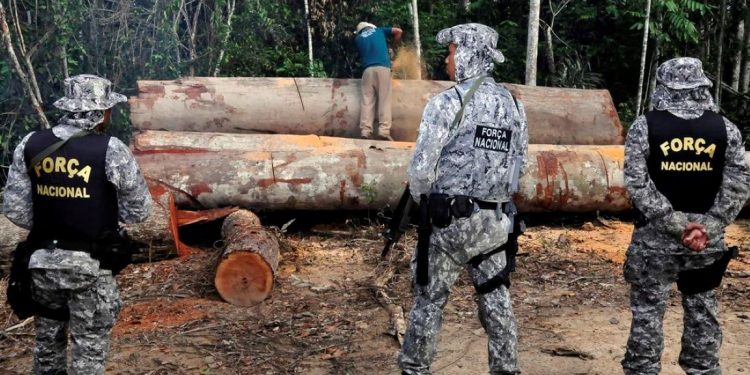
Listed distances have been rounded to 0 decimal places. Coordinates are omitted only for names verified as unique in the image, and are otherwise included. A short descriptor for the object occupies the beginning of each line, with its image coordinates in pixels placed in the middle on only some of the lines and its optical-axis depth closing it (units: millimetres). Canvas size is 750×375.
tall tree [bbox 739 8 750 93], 12856
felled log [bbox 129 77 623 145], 9438
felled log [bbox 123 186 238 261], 7332
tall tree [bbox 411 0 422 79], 13240
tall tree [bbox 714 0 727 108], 12375
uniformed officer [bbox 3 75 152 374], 3850
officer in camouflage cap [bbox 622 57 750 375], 3955
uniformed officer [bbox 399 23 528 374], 4016
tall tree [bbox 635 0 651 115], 12602
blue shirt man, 9656
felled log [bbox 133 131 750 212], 8258
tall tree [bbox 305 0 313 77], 13766
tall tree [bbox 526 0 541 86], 12172
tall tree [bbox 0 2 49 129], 9734
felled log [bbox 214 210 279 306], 6340
